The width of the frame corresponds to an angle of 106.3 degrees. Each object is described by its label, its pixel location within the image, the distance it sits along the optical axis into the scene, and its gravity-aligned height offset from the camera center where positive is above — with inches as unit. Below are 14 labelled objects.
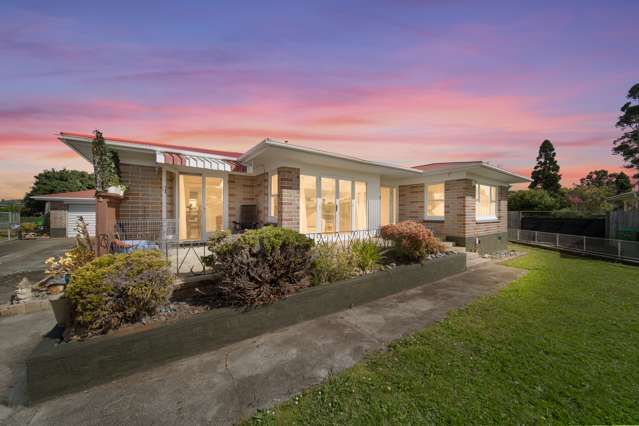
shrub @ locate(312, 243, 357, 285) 199.9 -45.3
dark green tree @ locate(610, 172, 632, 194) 1517.5 +196.7
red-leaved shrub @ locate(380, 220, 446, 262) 266.7 -31.6
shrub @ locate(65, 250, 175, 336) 119.6 -40.0
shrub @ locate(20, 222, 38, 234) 738.6 -37.5
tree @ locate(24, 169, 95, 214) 1373.0 +182.9
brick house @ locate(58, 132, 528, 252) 293.9 +36.1
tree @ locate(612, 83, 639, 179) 1005.2 +333.2
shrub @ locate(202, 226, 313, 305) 155.4 -35.6
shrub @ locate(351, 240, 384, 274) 235.9 -44.2
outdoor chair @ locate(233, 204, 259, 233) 354.0 -8.2
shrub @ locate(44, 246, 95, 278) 206.3 -40.6
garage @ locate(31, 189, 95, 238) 728.3 +3.4
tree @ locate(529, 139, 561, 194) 1353.3 +238.2
